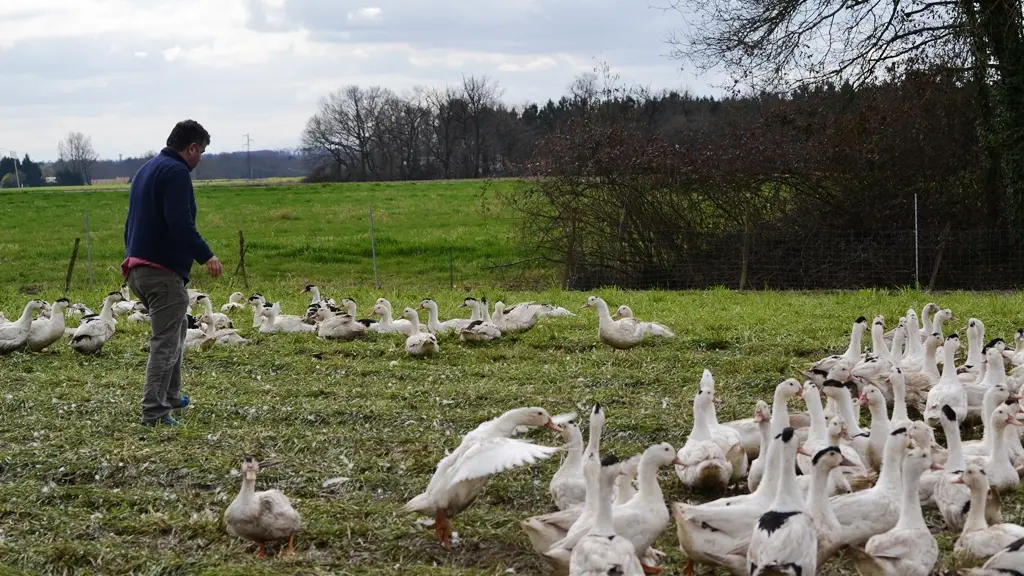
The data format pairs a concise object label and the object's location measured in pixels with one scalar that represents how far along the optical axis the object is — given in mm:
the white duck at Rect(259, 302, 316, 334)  12609
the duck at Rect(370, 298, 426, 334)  12430
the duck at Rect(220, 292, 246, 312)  14938
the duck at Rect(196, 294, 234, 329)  12800
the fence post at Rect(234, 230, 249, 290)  19375
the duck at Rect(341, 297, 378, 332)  12258
